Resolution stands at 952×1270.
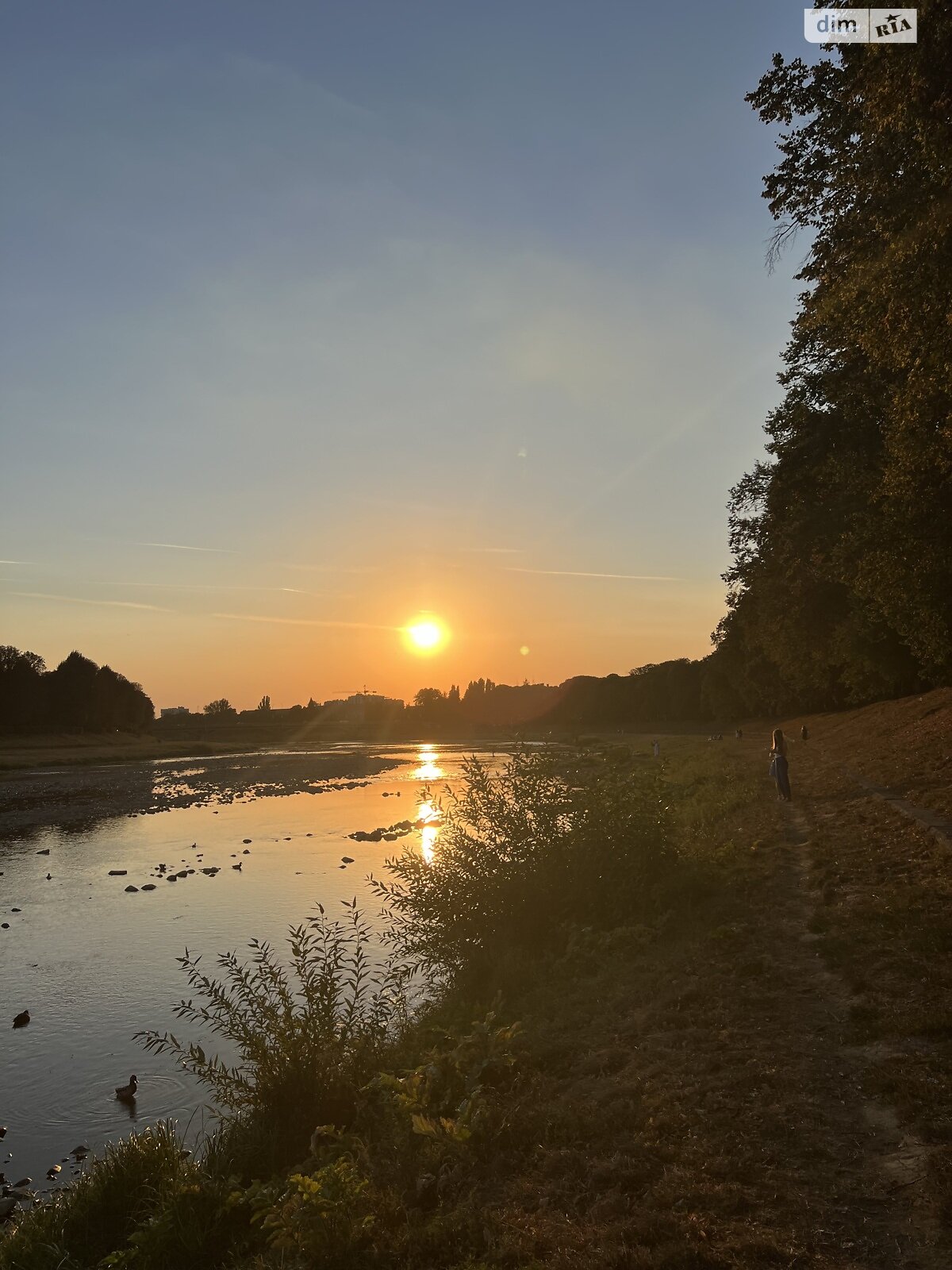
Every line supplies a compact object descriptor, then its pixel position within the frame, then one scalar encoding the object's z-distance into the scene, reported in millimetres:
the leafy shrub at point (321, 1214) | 6211
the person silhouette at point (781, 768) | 23656
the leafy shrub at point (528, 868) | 14297
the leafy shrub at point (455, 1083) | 7719
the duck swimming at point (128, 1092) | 10856
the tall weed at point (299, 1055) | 9148
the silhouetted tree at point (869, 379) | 12594
